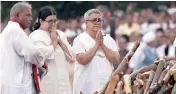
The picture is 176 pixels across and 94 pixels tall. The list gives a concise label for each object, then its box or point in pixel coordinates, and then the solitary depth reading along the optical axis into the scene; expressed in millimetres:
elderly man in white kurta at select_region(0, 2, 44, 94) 13344
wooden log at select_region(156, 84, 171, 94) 11672
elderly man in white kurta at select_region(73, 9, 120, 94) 14466
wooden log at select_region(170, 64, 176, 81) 11758
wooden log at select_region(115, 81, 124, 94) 12352
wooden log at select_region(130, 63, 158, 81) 12547
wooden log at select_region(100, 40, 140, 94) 12539
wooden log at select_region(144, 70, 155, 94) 11966
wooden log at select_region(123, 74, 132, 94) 12136
